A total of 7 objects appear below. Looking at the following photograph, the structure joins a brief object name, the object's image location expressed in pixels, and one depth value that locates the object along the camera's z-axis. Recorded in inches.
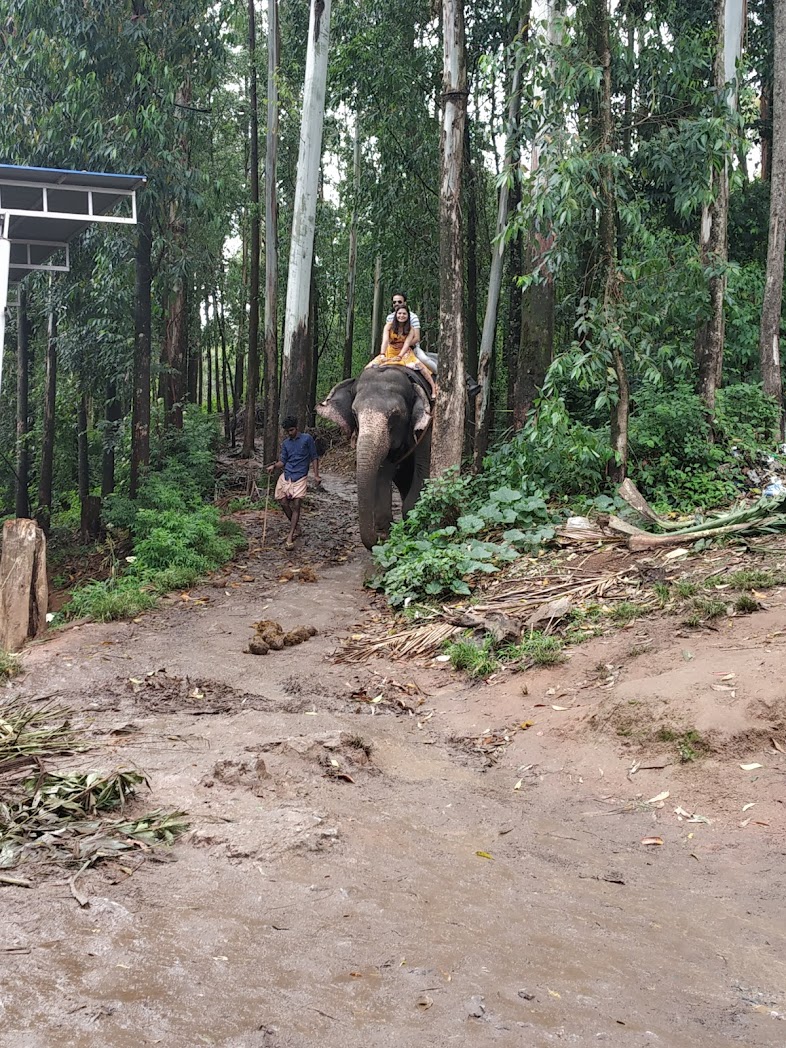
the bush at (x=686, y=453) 419.2
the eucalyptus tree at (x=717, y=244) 472.1
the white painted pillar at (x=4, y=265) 429.7
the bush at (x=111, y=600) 365.7
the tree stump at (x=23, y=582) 355.3
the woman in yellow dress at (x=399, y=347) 472.7
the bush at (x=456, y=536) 344.2
